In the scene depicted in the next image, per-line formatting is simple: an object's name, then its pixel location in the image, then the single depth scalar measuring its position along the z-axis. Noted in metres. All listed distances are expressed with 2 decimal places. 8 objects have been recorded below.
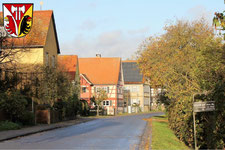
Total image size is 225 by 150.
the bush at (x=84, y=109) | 52.67
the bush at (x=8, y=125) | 25.42
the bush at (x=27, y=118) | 29.41
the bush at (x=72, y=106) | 40.89
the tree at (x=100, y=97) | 58.84
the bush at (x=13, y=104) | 27.33
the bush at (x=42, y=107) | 34.97
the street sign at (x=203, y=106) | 14.91
